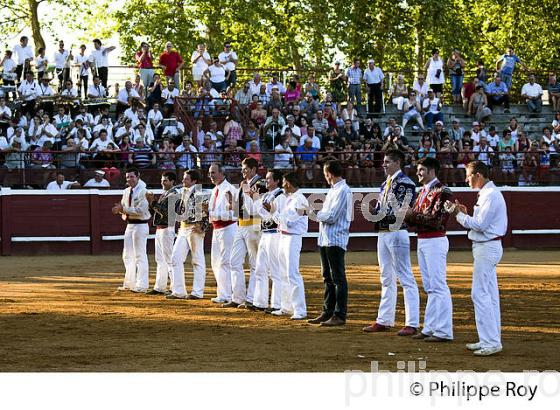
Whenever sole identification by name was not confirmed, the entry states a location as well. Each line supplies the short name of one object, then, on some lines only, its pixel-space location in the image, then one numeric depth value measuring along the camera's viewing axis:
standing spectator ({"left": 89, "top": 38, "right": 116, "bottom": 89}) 27.88
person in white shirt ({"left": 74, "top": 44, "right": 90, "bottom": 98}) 27.75
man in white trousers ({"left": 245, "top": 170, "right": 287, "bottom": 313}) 13.70
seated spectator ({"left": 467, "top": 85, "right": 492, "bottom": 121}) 30.91
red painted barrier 23.97
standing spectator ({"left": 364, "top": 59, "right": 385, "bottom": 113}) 30.12
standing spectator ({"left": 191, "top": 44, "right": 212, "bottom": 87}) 28.50
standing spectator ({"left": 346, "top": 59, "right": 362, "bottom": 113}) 30.05
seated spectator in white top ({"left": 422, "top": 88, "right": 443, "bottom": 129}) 29.38
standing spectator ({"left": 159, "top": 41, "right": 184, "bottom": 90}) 28.91
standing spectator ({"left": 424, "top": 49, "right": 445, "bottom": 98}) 30.52
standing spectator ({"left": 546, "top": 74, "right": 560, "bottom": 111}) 32.50
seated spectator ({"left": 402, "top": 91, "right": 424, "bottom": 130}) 29.25
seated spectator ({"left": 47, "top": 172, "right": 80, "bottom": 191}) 24.16
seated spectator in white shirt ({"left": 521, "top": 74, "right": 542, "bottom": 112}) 32.00
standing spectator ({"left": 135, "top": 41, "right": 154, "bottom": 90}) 28.00
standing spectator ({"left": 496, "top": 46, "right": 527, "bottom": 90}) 32.11
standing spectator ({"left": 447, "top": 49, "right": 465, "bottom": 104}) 31.38
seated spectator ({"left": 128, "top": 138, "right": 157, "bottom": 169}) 24.53
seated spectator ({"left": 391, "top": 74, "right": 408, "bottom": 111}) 30.84
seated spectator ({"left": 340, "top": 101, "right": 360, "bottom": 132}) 28.12
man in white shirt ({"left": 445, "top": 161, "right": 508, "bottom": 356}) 10.59
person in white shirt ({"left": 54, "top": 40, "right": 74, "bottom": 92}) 28.14
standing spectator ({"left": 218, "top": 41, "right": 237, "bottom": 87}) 28.83
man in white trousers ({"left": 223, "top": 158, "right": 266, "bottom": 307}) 14.45
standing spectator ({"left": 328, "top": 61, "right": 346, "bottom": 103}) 30.66
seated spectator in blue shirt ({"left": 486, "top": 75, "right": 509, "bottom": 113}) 32.03
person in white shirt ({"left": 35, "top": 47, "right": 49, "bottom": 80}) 27.86
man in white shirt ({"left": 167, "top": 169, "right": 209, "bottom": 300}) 15.66
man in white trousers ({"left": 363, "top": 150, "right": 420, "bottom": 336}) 11.90
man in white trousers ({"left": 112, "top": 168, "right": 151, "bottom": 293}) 16.58
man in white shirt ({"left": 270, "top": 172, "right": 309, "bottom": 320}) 13.16
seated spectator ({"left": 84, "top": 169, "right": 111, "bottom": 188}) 24.47
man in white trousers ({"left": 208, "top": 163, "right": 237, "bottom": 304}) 14.91
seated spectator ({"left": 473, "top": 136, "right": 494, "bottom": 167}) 26.75
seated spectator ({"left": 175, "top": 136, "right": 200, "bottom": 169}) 24.80
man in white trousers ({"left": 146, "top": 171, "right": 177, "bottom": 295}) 16.23
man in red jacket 11.30
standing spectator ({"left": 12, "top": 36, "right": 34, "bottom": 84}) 27.77
